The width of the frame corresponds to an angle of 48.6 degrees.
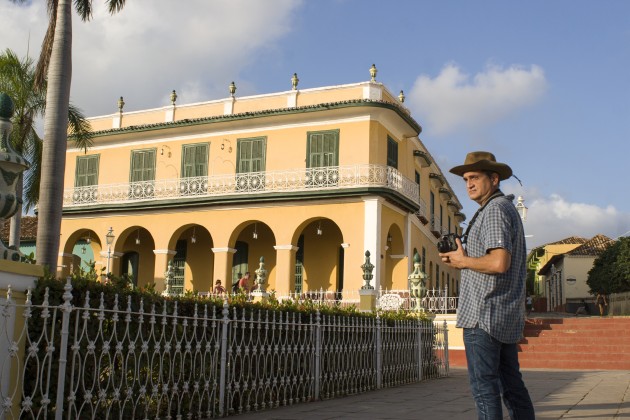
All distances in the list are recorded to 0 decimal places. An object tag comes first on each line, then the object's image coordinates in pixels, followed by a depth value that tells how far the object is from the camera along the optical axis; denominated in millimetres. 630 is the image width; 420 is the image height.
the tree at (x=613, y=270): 32312
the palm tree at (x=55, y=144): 12430
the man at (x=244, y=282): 22516
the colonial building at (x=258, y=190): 23312
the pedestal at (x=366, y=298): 16688
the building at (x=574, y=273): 46259
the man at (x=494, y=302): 4164
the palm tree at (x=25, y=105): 21922
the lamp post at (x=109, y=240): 24953
